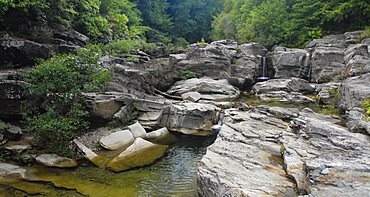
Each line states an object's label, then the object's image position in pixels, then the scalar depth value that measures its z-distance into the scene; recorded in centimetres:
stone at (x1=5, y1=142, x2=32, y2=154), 670
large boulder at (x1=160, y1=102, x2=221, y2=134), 1035
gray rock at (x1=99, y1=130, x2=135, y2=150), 809
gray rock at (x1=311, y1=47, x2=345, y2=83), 1900
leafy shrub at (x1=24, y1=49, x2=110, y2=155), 701
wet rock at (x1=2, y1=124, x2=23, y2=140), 727
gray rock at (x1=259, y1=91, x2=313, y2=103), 1490
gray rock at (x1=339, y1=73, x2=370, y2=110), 679
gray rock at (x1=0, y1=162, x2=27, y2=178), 579
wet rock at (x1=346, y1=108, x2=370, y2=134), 476
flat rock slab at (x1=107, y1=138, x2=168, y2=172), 671
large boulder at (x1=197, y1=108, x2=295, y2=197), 368
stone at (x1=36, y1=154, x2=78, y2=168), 650
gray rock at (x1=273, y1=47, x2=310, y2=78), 2122
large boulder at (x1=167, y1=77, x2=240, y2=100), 1608
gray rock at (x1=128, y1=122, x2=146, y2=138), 934
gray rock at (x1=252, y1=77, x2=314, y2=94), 1734
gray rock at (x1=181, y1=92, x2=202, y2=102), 1444
